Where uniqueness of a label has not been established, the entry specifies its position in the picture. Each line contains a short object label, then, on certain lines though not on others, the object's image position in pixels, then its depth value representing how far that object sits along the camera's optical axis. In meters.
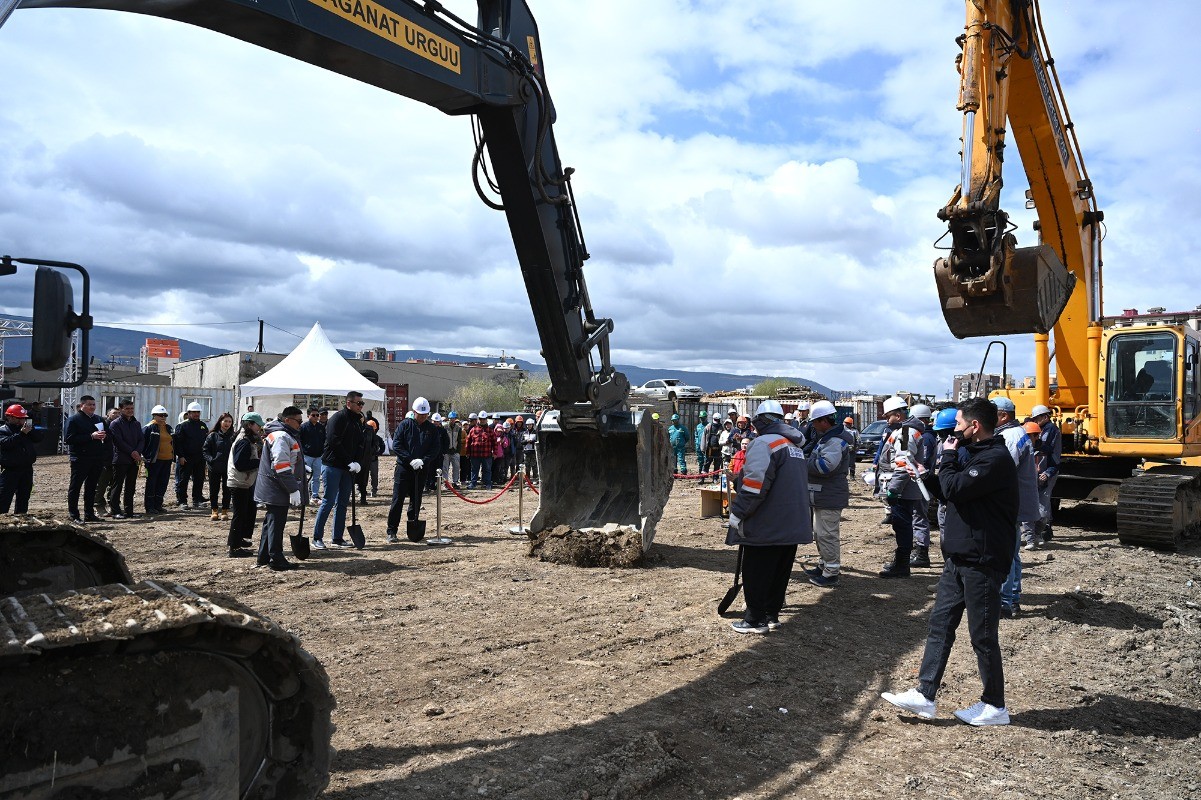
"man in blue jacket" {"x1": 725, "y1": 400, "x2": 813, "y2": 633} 6.58
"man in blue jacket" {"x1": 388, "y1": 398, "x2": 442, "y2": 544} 10.95
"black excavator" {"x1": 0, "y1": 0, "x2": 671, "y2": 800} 2.67
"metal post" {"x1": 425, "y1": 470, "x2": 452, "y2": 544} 11.03
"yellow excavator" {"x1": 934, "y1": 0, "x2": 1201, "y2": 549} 8.56
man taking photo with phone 4.79
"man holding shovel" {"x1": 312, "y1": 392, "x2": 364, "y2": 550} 10.24
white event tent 21.20
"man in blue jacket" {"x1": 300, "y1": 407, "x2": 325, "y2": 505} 12.87
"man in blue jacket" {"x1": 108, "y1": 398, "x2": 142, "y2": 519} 12.52
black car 25.70
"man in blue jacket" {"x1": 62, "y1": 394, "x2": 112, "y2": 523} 11.70
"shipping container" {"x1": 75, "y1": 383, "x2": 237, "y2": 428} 29.42
